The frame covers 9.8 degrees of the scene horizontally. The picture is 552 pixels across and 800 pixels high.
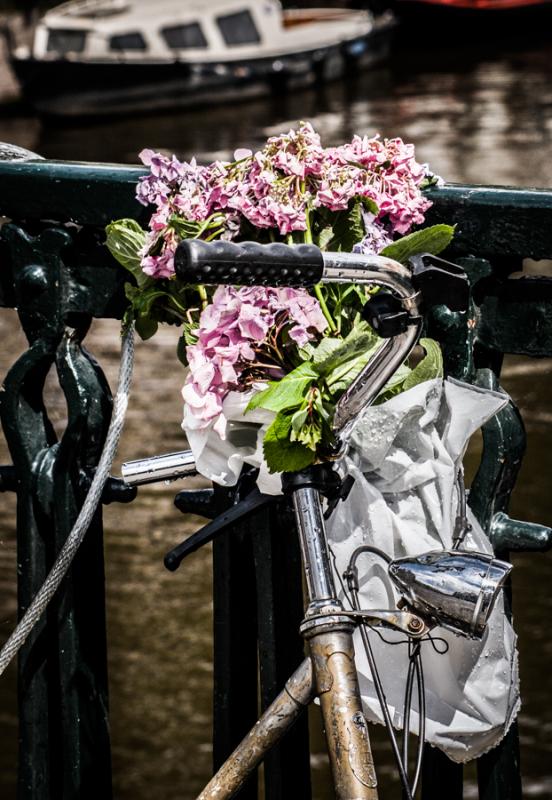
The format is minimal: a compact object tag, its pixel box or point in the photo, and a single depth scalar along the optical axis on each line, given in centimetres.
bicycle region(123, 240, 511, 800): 250
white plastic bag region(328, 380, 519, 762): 271
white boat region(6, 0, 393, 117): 2206
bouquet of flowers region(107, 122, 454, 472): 270
